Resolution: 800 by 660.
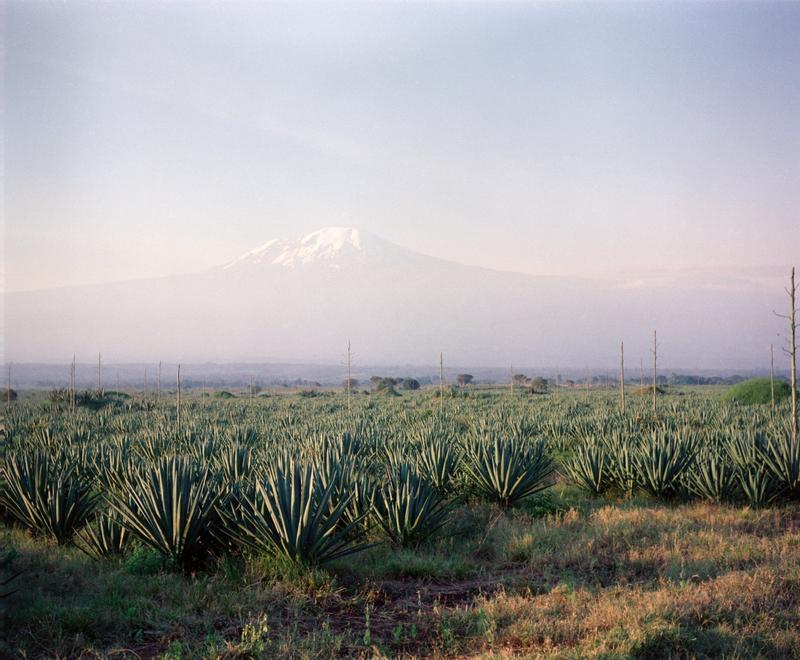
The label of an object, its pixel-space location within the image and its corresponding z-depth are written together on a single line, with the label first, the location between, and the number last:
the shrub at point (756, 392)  29.06
